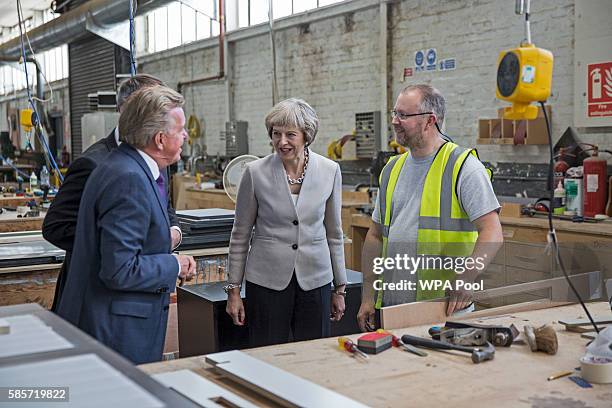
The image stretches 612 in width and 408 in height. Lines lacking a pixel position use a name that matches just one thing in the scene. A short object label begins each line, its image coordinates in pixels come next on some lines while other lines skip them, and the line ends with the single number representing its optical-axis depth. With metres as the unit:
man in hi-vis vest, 2.21
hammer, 1.54
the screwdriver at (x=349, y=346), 1.59
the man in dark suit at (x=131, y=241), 1.82
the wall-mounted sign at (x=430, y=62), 5.94
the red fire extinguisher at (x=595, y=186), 4.20
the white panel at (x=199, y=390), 1.22
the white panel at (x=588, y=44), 4.53
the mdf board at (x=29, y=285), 3.21
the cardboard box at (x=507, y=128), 5.14
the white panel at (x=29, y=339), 1.03
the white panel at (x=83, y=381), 0.87
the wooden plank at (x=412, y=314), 1.84
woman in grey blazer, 2.47
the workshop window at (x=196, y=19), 7.62
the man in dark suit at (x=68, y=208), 2.12
